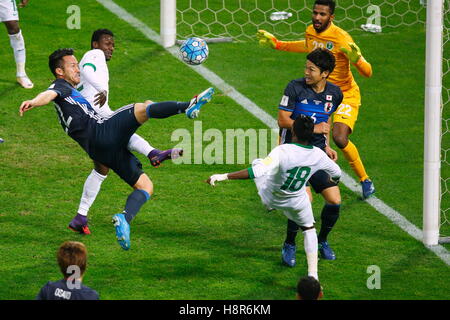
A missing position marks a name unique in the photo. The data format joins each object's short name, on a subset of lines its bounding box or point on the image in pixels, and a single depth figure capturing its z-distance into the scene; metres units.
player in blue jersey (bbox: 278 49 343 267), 18.58
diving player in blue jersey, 17.98
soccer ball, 19.81
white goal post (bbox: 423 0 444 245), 19.05
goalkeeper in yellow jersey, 21.67
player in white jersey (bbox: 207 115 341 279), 16.48
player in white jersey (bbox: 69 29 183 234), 19.69
